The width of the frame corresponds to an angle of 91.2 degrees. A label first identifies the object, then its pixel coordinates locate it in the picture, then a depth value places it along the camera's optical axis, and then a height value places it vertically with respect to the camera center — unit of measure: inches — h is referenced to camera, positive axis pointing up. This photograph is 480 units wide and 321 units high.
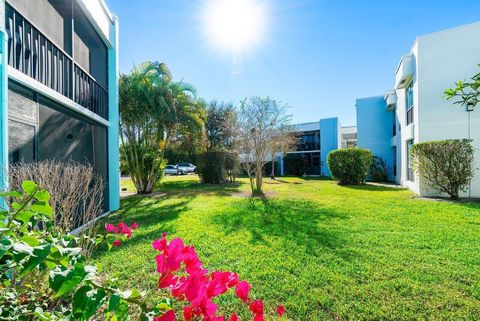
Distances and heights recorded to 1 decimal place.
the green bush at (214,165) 729.0 -8.5
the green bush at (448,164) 378.6 -6.7
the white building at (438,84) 414.9 +146.6
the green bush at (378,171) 735.7 -32.7
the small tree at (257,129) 512.7 +74.7
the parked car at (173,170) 1286.9 -41.8
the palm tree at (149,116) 494.3 +103.2
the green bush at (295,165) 1127.6 -16.4
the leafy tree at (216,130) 934.4 +130.8
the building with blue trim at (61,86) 170.2 +75.1
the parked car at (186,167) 1305.4 -24.5
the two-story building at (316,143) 1095.6 +87.8
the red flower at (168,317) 37.8 -25.0
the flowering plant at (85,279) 30.9 -19.2
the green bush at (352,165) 630.5 -10.9
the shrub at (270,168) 1135.3 -30.8
